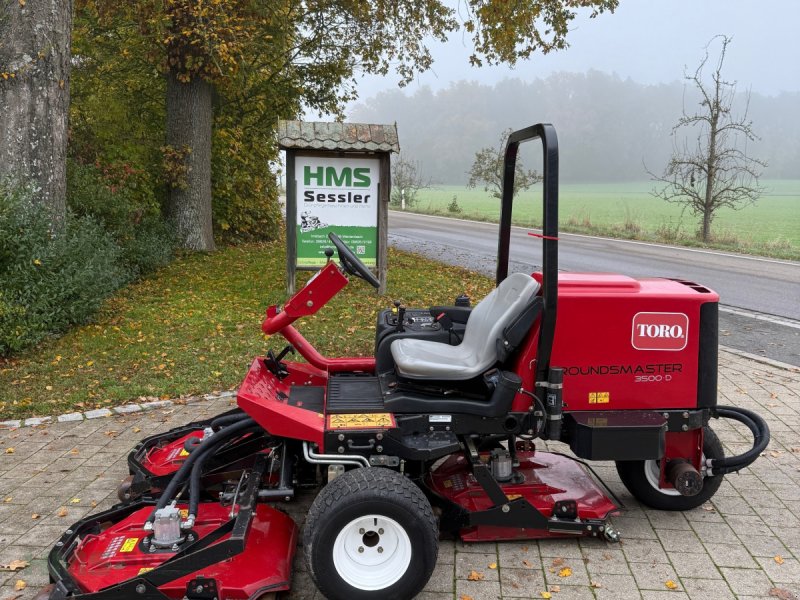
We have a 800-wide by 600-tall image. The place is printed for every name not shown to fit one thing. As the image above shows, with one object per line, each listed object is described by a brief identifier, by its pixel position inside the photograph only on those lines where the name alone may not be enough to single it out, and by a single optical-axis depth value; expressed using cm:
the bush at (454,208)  3362
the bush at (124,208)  1048
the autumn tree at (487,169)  2958
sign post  954
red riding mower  304
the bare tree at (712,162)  1934
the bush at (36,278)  704
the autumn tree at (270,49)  1111
